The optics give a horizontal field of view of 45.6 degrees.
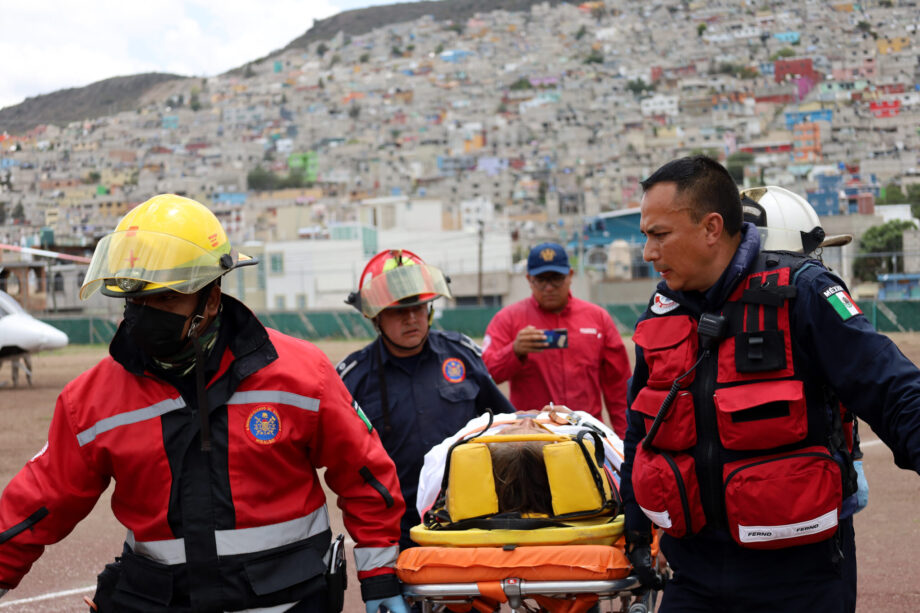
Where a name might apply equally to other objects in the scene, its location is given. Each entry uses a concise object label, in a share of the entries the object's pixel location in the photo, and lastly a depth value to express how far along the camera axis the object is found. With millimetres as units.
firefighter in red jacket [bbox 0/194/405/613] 3418
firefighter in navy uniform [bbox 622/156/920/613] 3240
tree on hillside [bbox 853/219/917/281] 74250
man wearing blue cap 7117
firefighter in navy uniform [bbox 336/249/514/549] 5414
